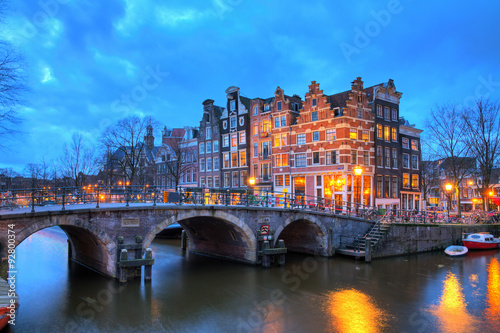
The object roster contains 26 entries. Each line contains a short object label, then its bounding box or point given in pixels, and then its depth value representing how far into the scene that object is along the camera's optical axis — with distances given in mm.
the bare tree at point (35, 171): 52000
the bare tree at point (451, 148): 38156
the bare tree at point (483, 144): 38031
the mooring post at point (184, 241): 30278
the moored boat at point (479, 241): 31234
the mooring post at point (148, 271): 18797
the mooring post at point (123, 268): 18078
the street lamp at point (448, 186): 33425
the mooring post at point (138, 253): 18656
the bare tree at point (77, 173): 42303
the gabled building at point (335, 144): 36062
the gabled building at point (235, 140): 46156
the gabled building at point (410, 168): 42312
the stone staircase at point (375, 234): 27008
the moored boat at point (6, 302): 11906
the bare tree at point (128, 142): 37000
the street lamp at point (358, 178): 25359
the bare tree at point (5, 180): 65062
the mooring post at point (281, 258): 24011
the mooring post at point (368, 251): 25464
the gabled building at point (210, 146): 50281
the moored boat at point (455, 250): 28875
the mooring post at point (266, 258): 23138
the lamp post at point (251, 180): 36603
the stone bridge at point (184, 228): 16438
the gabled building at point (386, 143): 38750
